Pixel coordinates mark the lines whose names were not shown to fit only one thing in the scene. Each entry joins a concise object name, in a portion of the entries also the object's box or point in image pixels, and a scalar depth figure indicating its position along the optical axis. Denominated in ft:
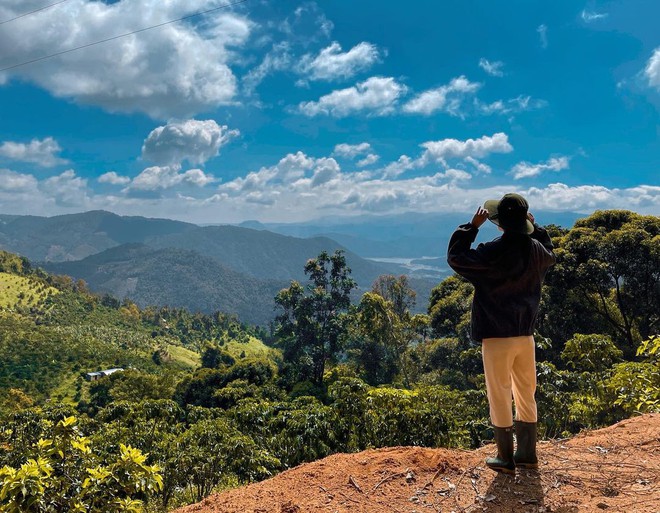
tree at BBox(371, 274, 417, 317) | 112.57
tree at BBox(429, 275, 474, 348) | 77.61
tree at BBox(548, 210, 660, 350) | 55.83
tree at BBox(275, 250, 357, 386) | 111.75
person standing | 10.74
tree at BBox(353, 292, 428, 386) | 96.07
